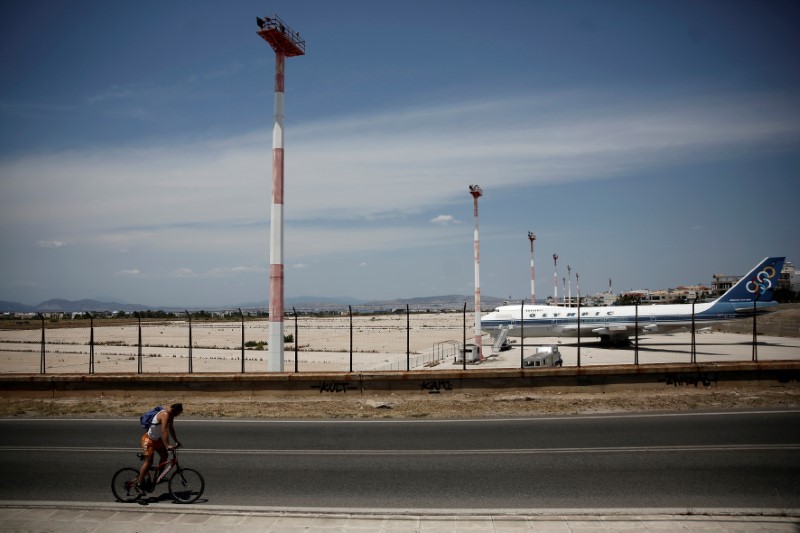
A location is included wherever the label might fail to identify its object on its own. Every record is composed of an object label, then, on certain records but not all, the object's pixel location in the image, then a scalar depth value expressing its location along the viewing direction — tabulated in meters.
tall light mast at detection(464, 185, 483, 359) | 35.41
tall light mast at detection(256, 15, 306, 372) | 23.36
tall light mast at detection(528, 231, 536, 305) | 51.86
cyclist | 9.96
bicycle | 9.98
